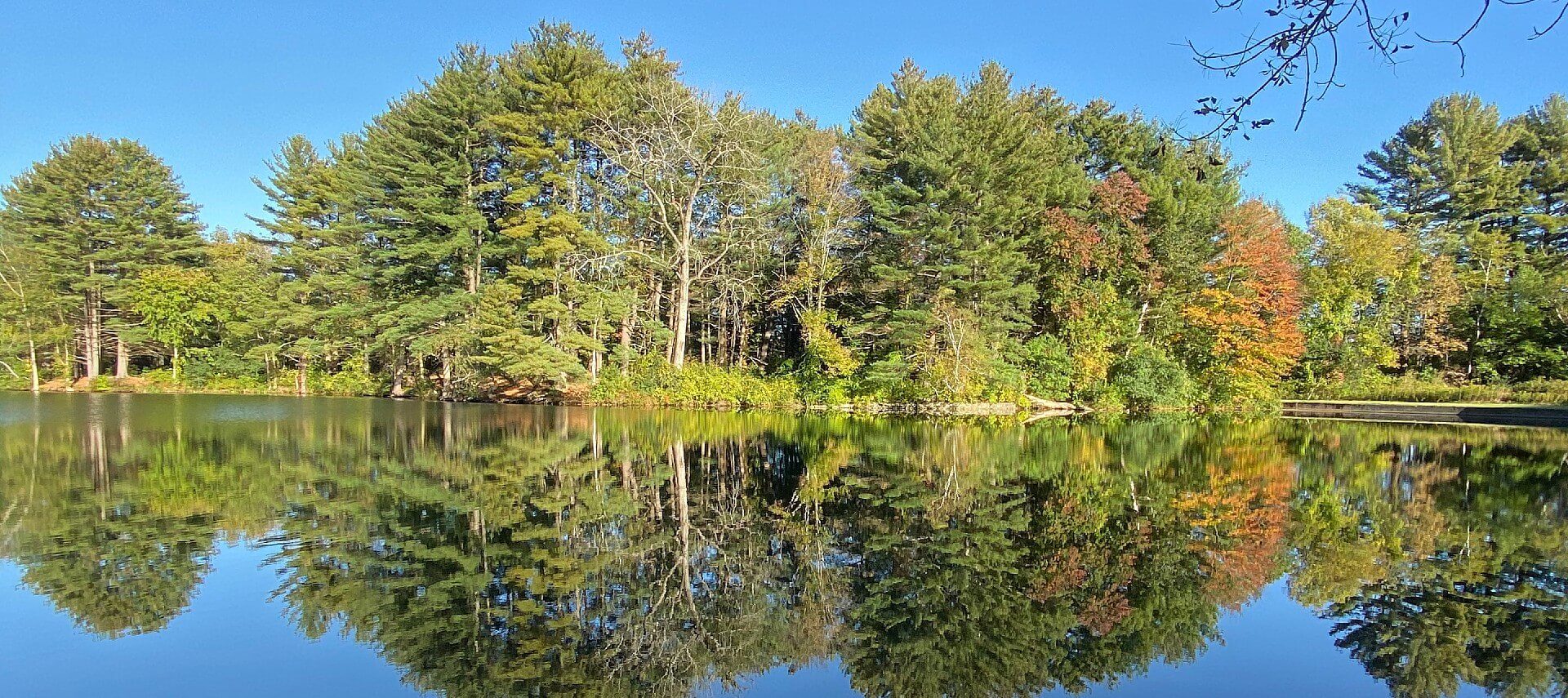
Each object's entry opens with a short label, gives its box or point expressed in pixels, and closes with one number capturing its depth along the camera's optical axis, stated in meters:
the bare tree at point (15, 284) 35.72
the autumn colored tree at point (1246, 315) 29.22
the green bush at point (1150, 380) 29.06
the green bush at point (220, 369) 38.66
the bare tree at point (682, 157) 29.28
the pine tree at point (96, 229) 37.38
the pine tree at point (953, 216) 27.36
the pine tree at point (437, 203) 30.33
